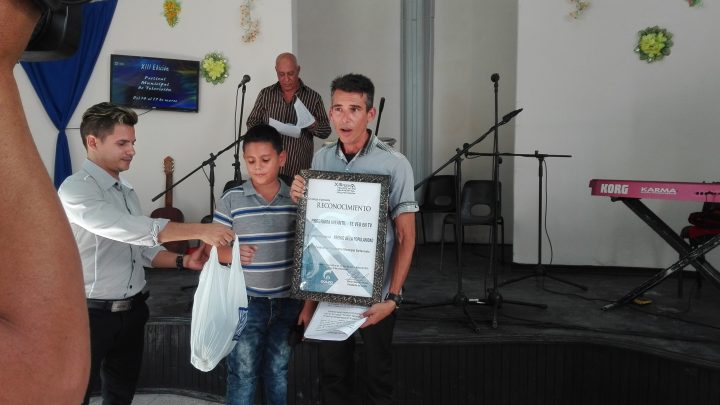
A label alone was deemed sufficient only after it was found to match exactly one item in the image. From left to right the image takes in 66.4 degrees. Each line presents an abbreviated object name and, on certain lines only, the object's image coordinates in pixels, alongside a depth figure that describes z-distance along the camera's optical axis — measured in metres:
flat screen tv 5.29
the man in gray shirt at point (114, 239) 1.86
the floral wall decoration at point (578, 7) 4.86
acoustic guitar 5.00
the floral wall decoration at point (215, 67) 5.28
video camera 0.45
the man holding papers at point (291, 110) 4.18
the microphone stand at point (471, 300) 3.25
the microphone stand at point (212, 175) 4.46
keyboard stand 3.33
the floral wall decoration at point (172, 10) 5.29
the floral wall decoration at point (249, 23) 5.26
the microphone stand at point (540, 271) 4.26
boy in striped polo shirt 2.12
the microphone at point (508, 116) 3.27
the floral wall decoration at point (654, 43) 4.73
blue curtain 5.23
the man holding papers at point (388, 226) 2.05
